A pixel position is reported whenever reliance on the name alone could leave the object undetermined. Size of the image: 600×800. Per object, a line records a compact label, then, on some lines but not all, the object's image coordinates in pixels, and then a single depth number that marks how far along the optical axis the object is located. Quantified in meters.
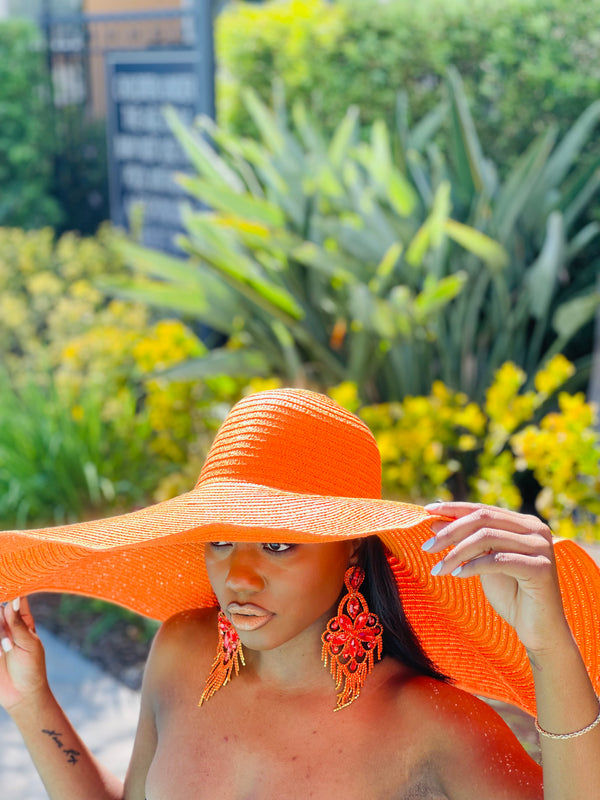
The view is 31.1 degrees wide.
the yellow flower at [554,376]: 3.54
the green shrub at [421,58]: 5.22
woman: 1.14
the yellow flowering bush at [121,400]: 4.65
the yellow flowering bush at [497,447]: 3.19
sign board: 6.31
